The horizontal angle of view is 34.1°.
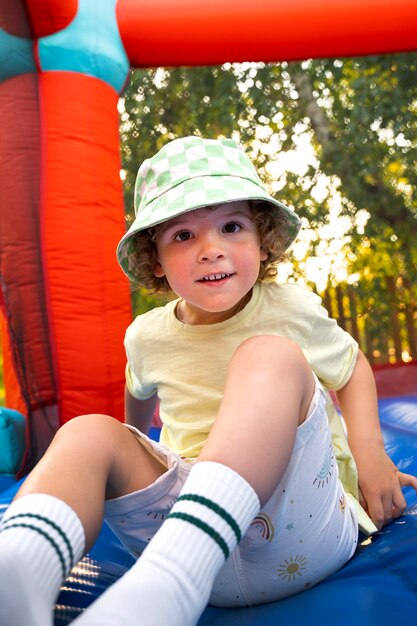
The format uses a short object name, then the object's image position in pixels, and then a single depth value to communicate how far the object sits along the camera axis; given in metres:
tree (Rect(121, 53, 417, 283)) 2.38
